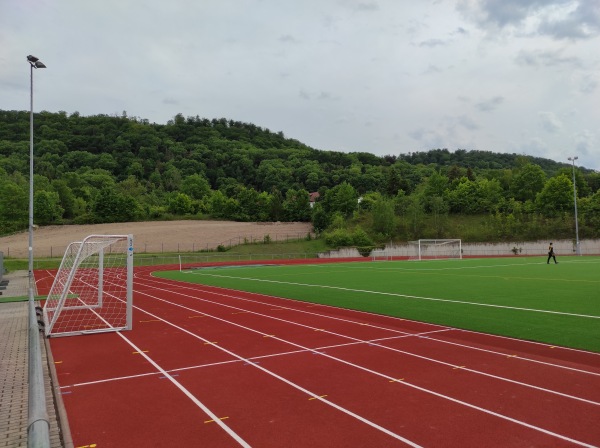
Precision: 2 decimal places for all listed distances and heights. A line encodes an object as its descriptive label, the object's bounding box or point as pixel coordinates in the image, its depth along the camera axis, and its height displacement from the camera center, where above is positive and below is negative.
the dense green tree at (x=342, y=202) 81.31 +5.61
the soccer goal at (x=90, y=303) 11.38 -2.37
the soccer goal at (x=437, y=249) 57.15 -2.49
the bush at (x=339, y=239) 63.22 -0.88
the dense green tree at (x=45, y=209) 74.00 +5.08
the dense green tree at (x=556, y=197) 66.76 +4.72
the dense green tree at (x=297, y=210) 86.12 +4.57
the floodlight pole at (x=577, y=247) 49.55 -2.30
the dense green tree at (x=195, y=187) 109.56 +12.08
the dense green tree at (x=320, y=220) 76.62 +2.26
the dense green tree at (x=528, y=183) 82.12 +8.35
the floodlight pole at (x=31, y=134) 22.02 +5.65
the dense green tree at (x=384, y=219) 69.64 +1.99
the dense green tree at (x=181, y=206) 90.81 +6.21
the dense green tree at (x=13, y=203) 67.19 +5.64
